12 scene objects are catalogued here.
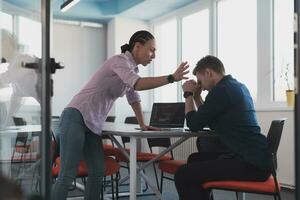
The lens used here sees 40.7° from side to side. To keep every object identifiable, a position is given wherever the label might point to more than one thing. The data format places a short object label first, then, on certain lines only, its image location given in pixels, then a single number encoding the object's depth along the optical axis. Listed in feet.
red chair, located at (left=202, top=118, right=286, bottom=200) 7.04
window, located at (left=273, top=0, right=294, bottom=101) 15.57
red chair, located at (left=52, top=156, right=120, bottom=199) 9.16
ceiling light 17.98
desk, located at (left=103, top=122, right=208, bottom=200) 7.90
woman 7.69
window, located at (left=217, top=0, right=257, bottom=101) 17.29
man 7.30
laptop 10.34
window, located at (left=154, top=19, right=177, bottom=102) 23.89
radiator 19.28
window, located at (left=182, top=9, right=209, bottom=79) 20.83
